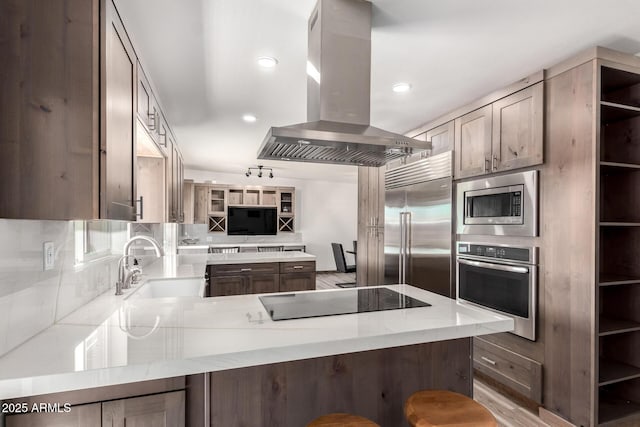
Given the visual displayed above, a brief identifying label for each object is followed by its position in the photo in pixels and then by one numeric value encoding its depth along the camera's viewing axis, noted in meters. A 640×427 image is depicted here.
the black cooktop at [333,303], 1.50
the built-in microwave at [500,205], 2.29
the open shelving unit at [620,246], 2.10
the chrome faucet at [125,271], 1.94
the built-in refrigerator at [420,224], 3.06
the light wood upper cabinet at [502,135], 2.28
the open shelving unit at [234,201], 6.95
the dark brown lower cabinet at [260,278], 3.68
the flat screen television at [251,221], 7.10
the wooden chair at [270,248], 7.18
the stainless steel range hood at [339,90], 1.57
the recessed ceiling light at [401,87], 2.51
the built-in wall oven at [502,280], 2.28
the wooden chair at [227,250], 6.75
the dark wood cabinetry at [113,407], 0.99
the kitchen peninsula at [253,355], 0.97
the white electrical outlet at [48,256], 1.27
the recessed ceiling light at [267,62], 2.11
